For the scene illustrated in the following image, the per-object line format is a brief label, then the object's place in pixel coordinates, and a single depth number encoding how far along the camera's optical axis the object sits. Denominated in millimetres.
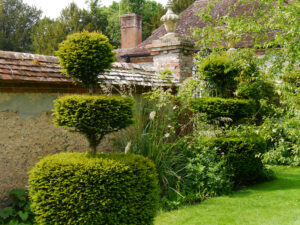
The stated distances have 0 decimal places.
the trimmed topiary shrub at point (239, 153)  7195
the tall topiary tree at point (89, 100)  4426
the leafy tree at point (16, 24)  29000
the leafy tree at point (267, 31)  5727
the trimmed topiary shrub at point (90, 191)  4098
